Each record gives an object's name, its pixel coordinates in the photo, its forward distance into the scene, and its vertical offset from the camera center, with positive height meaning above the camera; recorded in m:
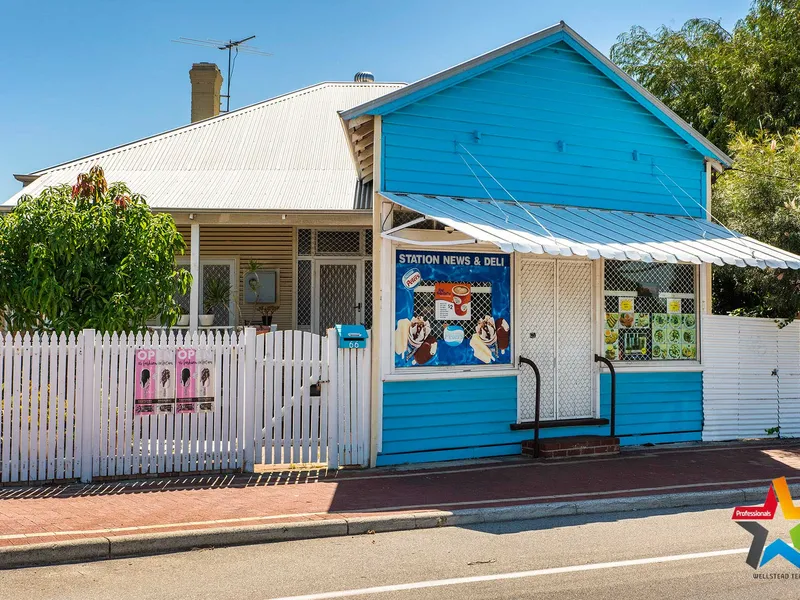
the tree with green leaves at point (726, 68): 22.67 +8.26
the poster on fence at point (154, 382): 8.79 -0.70
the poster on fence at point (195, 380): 8.91 -0.68
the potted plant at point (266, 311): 15.73 +0.23
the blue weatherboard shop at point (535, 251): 9.83 +0.94
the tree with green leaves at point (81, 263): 9.21 +0.72
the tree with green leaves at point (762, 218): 12.32 +1.81
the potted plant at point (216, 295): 15.59 +0.55
